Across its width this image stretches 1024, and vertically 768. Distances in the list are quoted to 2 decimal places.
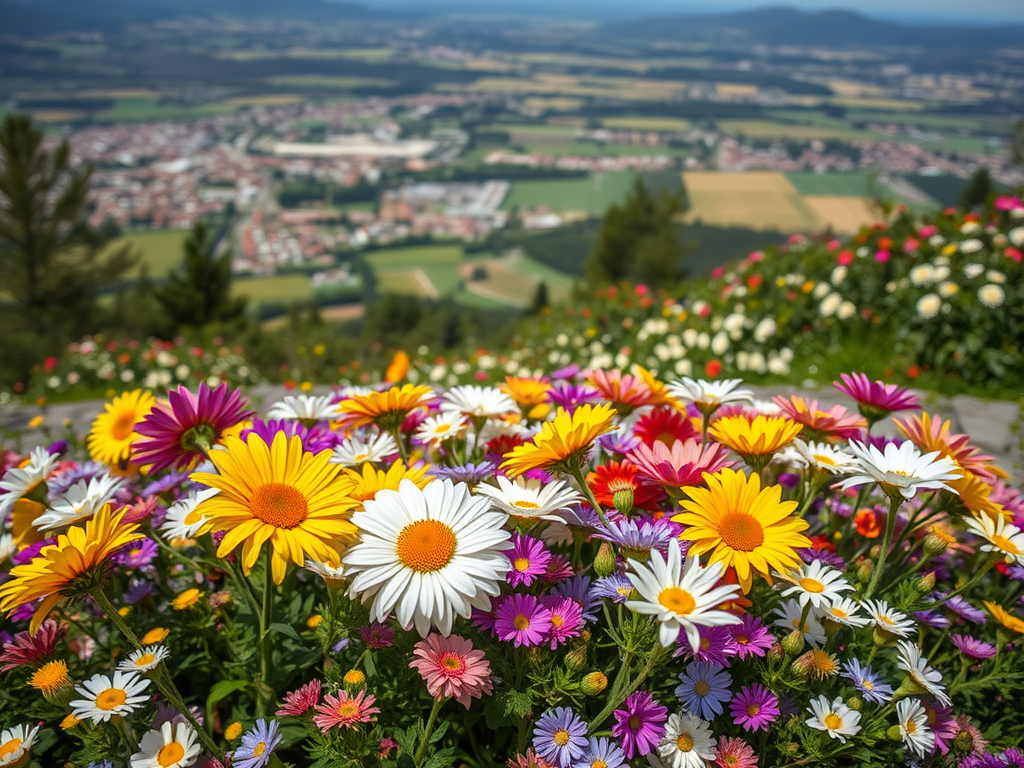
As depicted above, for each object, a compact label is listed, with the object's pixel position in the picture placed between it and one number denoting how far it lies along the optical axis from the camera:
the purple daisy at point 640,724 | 0.45
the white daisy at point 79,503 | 0.51
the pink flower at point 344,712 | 0.43
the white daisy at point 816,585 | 0.47
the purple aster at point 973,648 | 0.54
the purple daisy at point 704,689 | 0.46
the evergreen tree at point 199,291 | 14.88
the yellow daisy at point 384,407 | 0.58
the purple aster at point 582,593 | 0.49
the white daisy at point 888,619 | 0.48
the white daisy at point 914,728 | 0.47
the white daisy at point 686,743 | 0.45
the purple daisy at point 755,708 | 0.47
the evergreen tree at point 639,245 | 15.03
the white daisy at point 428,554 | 0.42
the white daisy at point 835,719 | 0.46
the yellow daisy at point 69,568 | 0.43
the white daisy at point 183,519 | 0.52
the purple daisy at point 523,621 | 0.45
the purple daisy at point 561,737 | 0.44
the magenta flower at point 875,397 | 0.60
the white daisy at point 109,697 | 0.45
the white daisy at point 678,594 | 0.38
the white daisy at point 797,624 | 0.50
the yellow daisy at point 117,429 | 0.62
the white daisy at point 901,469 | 0.47
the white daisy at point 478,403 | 0.62
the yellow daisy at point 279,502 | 0.43
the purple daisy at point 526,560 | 0.47
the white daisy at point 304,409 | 0.64
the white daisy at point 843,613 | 0.47
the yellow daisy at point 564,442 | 0.48
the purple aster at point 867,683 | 0.48
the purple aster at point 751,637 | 0.47
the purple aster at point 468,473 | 0.53
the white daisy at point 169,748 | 0.46
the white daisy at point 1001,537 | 0.52
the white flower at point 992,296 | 3.32
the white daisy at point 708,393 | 0.60
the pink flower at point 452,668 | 0.43
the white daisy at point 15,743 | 0.46
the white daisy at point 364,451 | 0.56
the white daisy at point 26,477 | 0.56
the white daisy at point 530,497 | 0.47
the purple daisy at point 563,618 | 0.46
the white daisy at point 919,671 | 0.47
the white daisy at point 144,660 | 0.45
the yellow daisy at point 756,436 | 0.51
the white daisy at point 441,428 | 0.60
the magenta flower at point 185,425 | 0.52
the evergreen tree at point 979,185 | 19.08
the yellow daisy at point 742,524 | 0.44
